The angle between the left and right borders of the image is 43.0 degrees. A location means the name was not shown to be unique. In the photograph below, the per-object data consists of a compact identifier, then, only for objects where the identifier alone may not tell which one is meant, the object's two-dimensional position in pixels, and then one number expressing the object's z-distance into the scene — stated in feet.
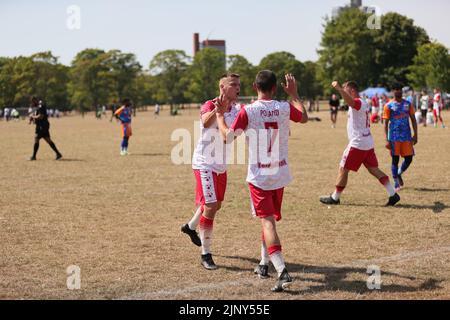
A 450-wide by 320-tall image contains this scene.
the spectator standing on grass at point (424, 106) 124.36
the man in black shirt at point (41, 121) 63.52
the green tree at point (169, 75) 371.97
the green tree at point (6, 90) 345.72
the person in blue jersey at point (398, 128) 38.86
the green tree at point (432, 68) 236.84
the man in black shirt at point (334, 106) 124.06
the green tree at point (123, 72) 357.82
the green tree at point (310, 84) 360.28
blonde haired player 22.31
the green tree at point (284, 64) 358.84
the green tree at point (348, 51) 277.23
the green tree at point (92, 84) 352.49
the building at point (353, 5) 285.06
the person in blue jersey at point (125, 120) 70.33
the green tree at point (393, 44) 285.84
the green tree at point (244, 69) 336.88
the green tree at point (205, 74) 347.15
